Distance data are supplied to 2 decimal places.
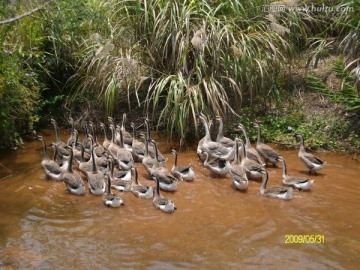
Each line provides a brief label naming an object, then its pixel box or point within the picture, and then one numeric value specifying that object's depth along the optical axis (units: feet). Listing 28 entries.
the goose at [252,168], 31.73
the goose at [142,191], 28.78
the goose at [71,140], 35.73
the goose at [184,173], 31.42
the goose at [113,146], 34.45
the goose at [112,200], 27.53
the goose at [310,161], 32.53
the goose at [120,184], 30.04
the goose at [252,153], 33.17
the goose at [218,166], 32.01
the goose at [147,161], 32.04
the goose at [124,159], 32.22
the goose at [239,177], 30.12
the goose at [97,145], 34.01
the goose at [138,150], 34.60
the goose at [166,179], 29.86
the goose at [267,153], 33.83
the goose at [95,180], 29.45
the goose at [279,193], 28.73
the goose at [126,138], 35.73
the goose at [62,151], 34.18
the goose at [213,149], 33.19
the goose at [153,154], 33.01
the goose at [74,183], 29.35
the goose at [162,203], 26.94
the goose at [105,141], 35.59
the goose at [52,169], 31.37
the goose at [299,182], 30.07
